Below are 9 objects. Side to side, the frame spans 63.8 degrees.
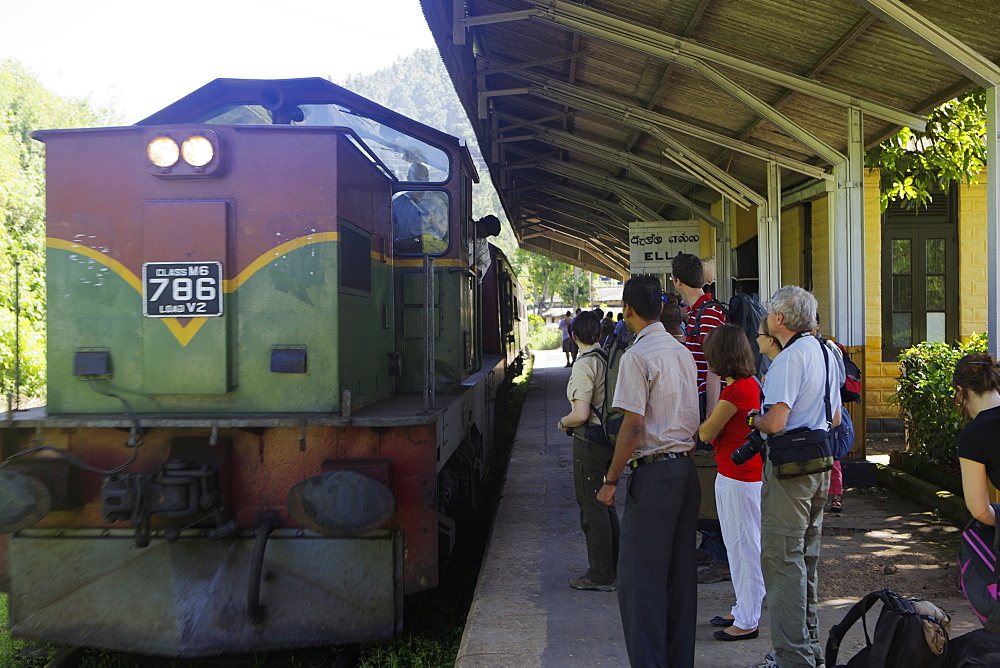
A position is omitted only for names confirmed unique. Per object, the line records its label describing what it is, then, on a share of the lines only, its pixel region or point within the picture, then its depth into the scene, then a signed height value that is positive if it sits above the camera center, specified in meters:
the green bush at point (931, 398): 6.75 -0.53
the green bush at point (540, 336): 43.62 +0.47
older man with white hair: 3.26 -0.56
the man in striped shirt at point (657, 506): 3.31 -0.69
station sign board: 12.29 +1.56
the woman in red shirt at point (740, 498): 3.82 -0.77
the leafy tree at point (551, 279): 49.44 +4.16
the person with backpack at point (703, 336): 4.74 +0.04
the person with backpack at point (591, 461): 4.66 -0.68
